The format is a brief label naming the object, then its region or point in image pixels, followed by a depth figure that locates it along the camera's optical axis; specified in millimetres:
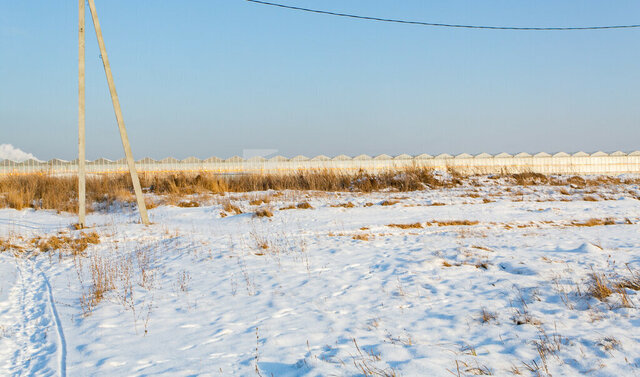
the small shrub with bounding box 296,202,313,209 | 13616
